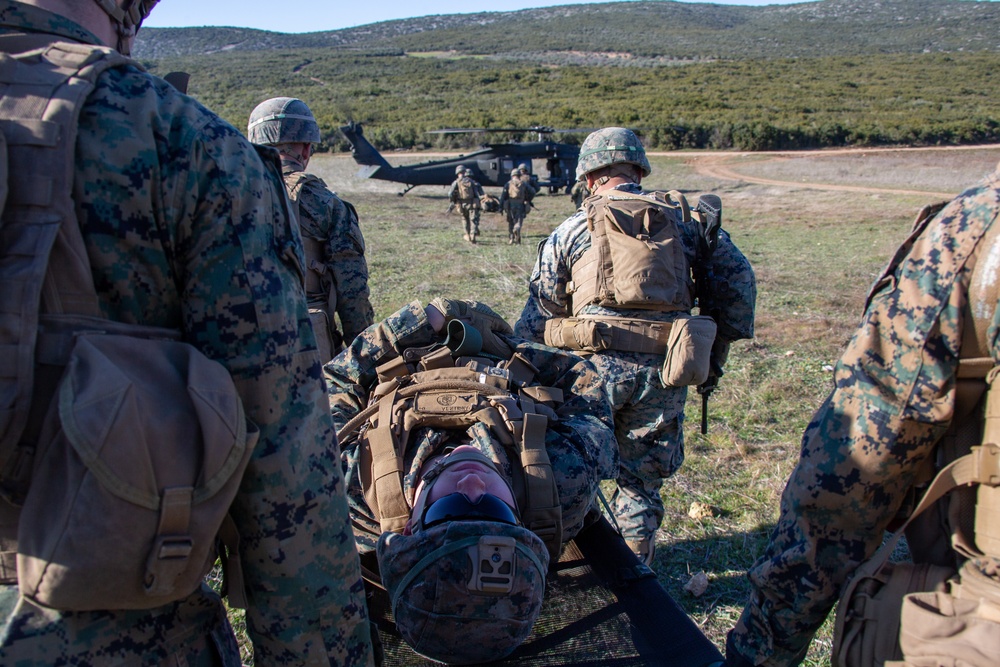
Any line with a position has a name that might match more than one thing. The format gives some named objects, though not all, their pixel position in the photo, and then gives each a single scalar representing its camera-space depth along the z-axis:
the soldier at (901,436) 1.48
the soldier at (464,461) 1.97
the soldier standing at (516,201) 14.98
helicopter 23.22
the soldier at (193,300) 1.14
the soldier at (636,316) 3.70
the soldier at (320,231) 4.26
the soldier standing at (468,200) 14.80
